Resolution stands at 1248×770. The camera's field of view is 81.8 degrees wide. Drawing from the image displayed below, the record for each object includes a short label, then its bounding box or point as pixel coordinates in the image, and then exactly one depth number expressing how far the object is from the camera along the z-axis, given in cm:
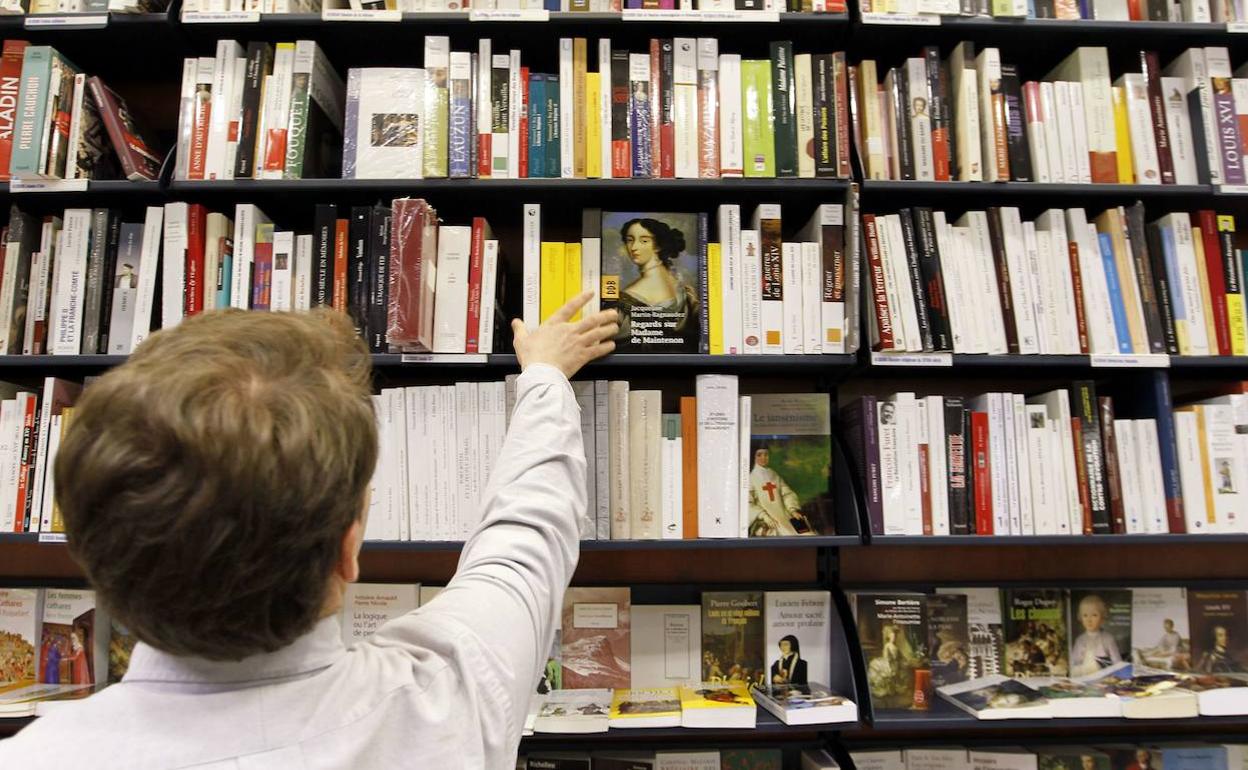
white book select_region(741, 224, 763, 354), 158
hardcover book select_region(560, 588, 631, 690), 167
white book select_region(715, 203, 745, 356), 157
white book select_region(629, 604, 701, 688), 169
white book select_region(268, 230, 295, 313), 159
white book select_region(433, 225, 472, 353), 155
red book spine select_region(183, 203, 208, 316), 159
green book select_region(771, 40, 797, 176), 161
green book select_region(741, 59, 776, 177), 161
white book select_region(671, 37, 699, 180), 160
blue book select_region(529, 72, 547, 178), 161
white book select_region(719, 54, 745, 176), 160
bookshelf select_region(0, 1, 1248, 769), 158
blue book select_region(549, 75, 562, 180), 161
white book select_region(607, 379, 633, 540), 154
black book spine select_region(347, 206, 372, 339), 156
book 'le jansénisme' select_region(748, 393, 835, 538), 159
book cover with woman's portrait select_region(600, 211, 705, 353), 158
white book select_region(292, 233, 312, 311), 159
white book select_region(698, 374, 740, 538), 155
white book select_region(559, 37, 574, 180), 160
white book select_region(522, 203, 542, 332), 158
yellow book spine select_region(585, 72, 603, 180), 160
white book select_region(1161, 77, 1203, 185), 168
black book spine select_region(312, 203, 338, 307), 158
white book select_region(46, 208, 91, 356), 159
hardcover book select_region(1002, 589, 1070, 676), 171
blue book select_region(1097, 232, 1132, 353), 161
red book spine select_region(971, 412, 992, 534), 156
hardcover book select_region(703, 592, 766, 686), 169
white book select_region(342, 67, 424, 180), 159
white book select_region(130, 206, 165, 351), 158
